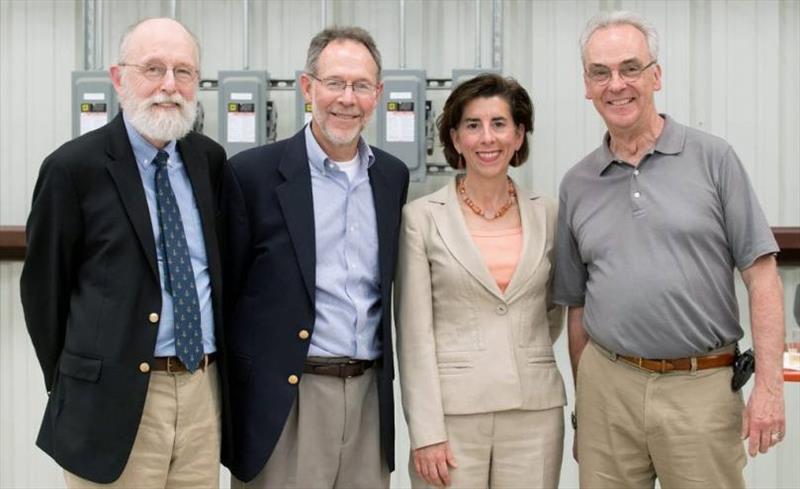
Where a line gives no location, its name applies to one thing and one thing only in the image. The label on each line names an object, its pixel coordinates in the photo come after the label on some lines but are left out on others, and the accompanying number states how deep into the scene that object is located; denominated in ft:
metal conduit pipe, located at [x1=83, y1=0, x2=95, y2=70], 12.49
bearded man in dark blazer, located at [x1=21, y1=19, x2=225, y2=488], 5.99
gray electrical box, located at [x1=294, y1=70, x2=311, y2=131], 11.66
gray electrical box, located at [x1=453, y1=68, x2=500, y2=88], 11.46
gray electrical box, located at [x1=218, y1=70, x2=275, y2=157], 11.72
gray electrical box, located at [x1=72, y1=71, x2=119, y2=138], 11.75
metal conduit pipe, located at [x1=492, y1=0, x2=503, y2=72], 12.01
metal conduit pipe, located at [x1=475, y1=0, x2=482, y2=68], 12.04
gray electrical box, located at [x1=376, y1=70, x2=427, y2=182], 11.50
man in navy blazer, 6.77
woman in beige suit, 6.89
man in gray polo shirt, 6.61
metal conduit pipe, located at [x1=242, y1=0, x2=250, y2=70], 12.35
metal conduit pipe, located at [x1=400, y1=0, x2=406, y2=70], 12.13
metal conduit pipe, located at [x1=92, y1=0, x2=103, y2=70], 12.55
